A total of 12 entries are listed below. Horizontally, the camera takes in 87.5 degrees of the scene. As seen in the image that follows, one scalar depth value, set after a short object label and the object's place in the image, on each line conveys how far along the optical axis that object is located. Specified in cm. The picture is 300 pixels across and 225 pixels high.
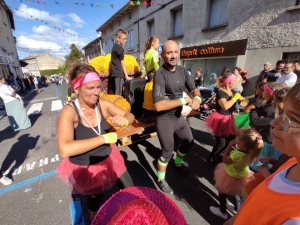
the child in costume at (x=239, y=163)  195
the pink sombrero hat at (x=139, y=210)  57
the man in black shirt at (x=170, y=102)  217
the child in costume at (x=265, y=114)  229
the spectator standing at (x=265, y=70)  627
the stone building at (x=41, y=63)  5153
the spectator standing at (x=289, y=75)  420
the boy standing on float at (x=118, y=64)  384
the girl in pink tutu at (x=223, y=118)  276
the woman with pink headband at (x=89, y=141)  138
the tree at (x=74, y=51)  4522
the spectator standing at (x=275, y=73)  544
